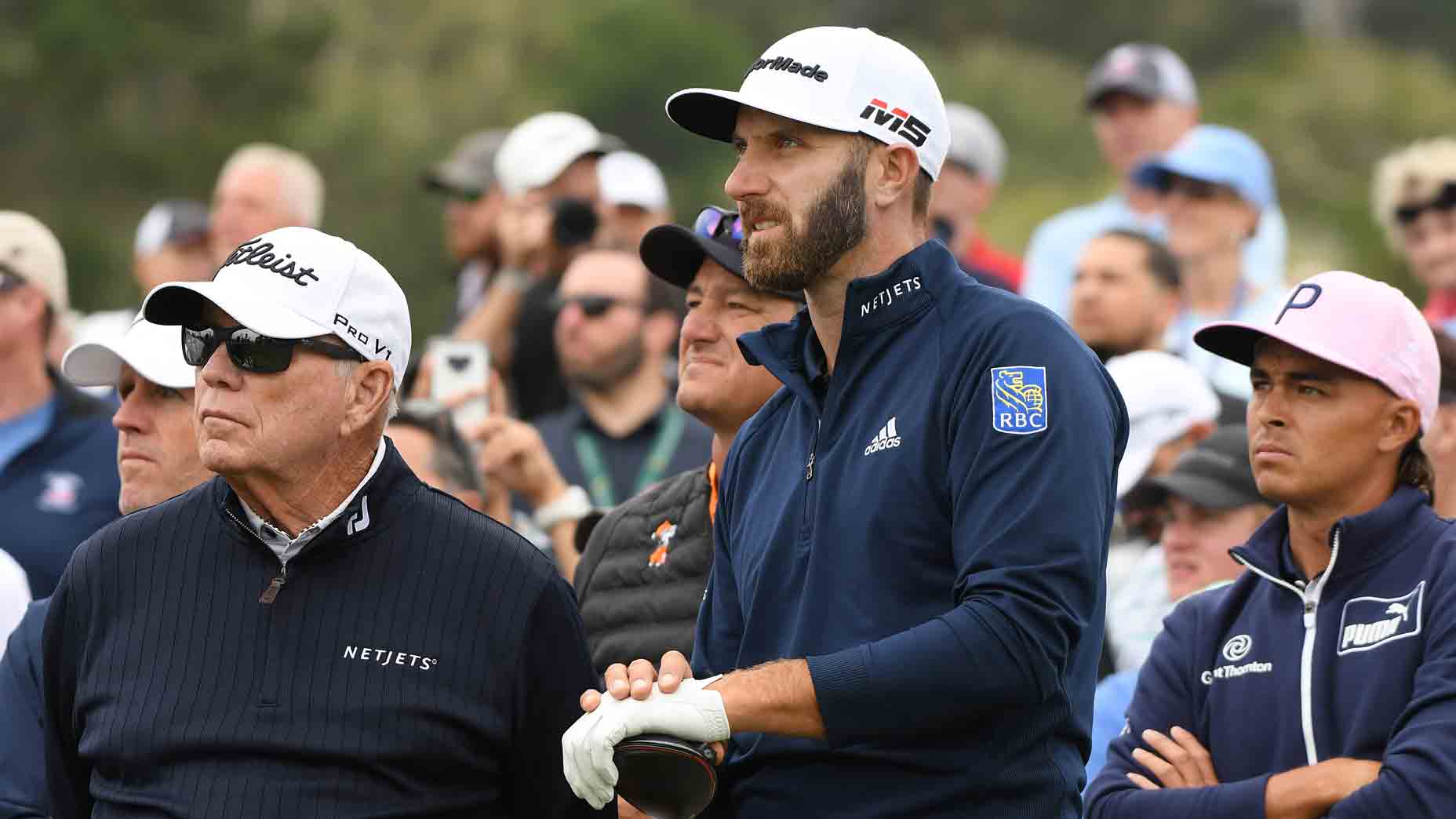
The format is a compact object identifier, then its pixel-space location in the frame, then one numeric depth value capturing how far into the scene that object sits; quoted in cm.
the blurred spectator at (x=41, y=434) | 1619
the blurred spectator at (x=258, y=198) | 2333
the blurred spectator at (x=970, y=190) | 2173
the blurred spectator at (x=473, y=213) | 2228
